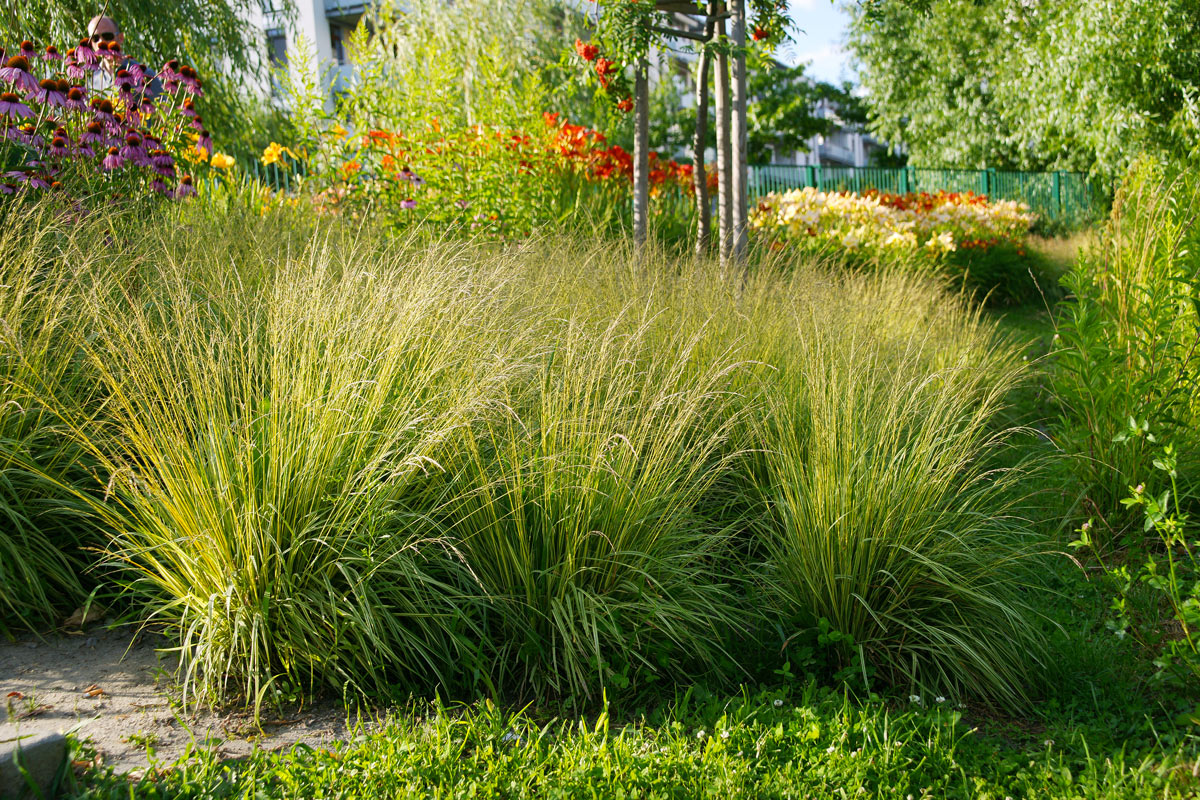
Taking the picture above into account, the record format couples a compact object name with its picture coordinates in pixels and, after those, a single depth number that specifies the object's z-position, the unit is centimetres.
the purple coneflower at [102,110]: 497
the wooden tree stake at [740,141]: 605
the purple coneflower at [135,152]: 505
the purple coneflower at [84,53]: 523
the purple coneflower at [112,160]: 496
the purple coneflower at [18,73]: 458
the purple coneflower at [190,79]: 539
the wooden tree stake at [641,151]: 669
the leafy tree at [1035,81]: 1238
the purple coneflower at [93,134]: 489
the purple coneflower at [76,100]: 486
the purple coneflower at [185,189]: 572
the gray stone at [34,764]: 189
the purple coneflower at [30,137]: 482
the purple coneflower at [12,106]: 436
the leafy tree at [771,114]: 2931
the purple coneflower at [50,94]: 475
